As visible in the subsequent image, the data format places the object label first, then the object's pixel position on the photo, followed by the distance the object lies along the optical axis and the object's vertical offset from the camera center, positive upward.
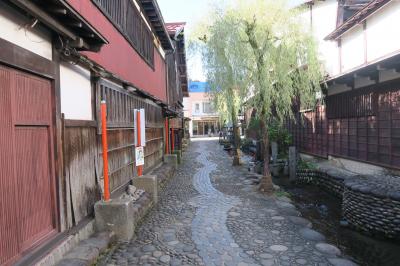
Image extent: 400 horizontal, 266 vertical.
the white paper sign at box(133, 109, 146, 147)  8.61 +0.01
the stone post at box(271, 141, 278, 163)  16.48 -1.33
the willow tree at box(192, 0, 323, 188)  10.25 +2.22
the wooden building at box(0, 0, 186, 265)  3.91 +0.15
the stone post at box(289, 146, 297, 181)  14.32 -1.65
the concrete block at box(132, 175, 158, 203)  9.38 -1.57
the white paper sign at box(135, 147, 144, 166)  8.34 -0.72
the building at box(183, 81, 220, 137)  62.00 +2.76
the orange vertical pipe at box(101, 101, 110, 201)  6.35 -0.50
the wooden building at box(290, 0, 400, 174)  10.59 +1.24
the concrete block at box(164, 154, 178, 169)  16.69 -1.65
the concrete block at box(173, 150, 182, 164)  19.86 -1.67
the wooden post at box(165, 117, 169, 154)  17.78 -0.53
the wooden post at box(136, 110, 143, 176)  8.57 -0.07
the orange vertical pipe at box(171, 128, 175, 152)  21.78 -0.96
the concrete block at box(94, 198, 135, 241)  6.23 -1.68
